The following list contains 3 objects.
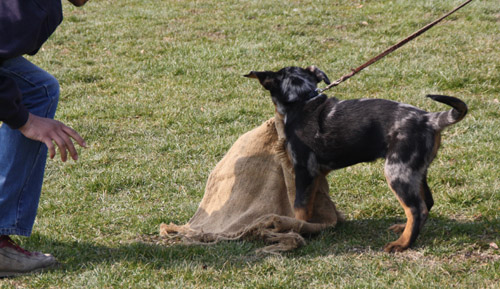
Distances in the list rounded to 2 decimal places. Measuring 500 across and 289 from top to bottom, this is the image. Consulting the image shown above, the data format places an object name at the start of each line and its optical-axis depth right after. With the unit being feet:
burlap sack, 28.84
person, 21.76
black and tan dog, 26.05
